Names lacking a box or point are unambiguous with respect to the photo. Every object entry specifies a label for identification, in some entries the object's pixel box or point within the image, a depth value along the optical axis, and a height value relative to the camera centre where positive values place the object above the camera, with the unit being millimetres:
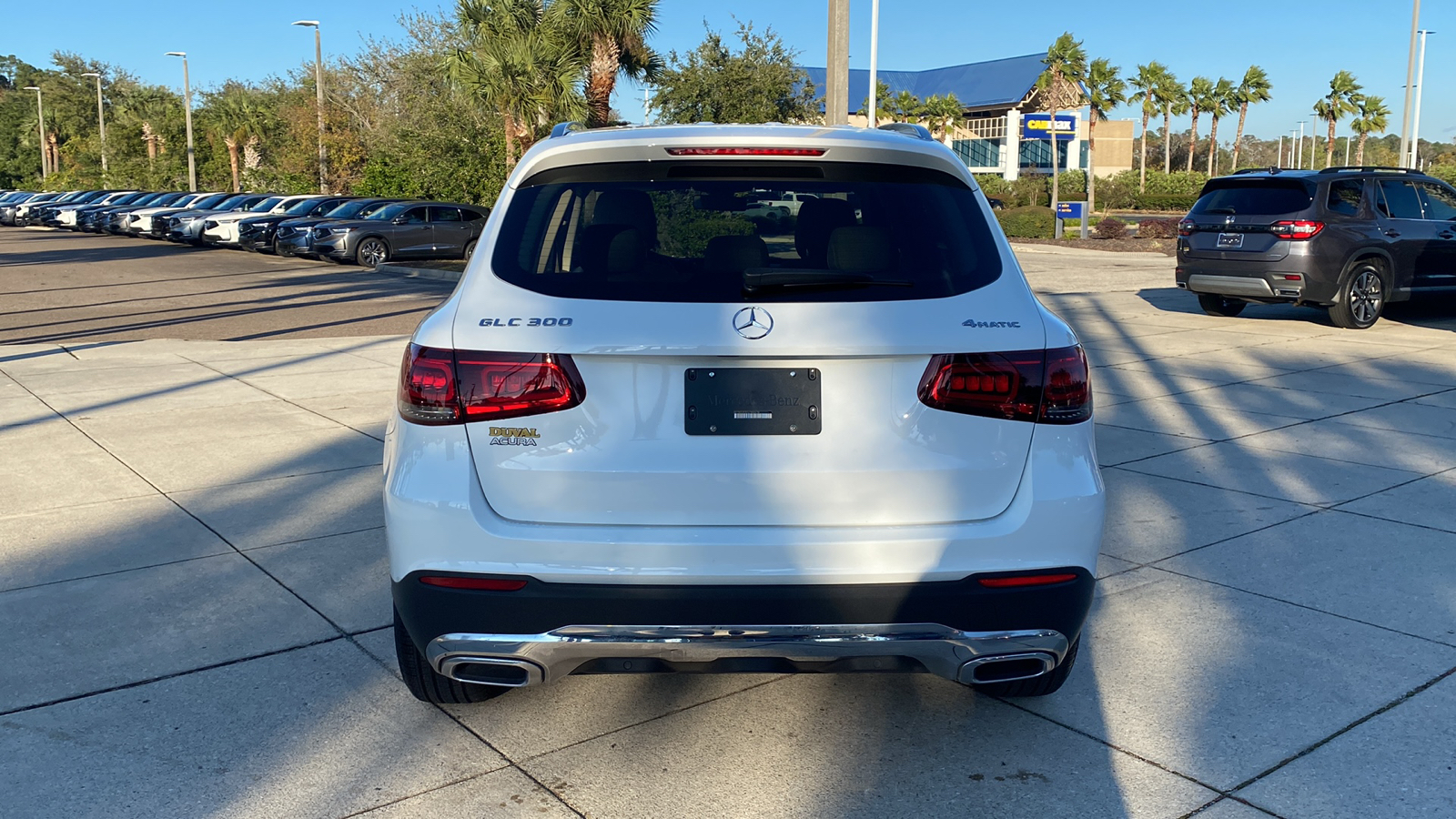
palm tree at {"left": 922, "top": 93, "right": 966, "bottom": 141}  77750 +6276
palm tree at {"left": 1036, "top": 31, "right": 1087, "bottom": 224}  60625 +7193
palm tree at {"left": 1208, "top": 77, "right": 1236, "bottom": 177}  88438 +7897
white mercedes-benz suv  3074 -654
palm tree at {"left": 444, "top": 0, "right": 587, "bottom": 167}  27578 +3197
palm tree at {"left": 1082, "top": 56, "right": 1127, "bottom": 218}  67875 +6795
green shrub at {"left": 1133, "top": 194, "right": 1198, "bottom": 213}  67312 +530
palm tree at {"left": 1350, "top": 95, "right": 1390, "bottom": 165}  85438 +6573
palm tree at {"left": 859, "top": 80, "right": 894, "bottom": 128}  73125 +6562
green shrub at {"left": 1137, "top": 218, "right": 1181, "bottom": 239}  34469 -465
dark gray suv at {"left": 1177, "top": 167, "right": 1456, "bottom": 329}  13477 -304
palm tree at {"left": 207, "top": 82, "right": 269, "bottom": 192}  57188 +4364
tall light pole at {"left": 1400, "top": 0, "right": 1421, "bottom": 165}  29142 +3174
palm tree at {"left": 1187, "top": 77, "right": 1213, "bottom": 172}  88438 +8119
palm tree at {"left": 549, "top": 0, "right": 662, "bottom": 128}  28406 +4012
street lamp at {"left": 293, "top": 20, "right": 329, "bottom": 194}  39188 +4749
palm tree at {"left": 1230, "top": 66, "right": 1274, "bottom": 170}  86750 +8429
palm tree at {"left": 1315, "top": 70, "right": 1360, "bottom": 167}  84812 +7620
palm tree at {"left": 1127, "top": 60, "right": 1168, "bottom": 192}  83125 +8501
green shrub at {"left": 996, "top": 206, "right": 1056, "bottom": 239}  38188 -391
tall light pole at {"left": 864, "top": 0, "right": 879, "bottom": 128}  22141 +3095
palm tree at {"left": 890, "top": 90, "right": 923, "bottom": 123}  73625 +6235
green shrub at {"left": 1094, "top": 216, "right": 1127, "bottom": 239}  36091 -503
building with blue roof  80688 +6685
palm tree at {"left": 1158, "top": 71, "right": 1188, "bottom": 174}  84062 +7695
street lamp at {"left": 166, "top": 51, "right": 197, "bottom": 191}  49688 +2487
